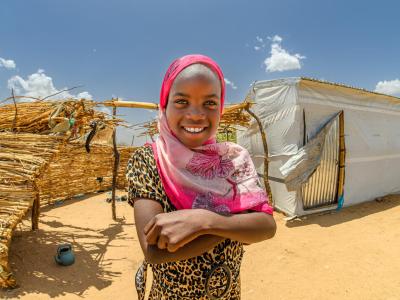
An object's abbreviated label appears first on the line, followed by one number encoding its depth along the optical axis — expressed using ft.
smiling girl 3.25
